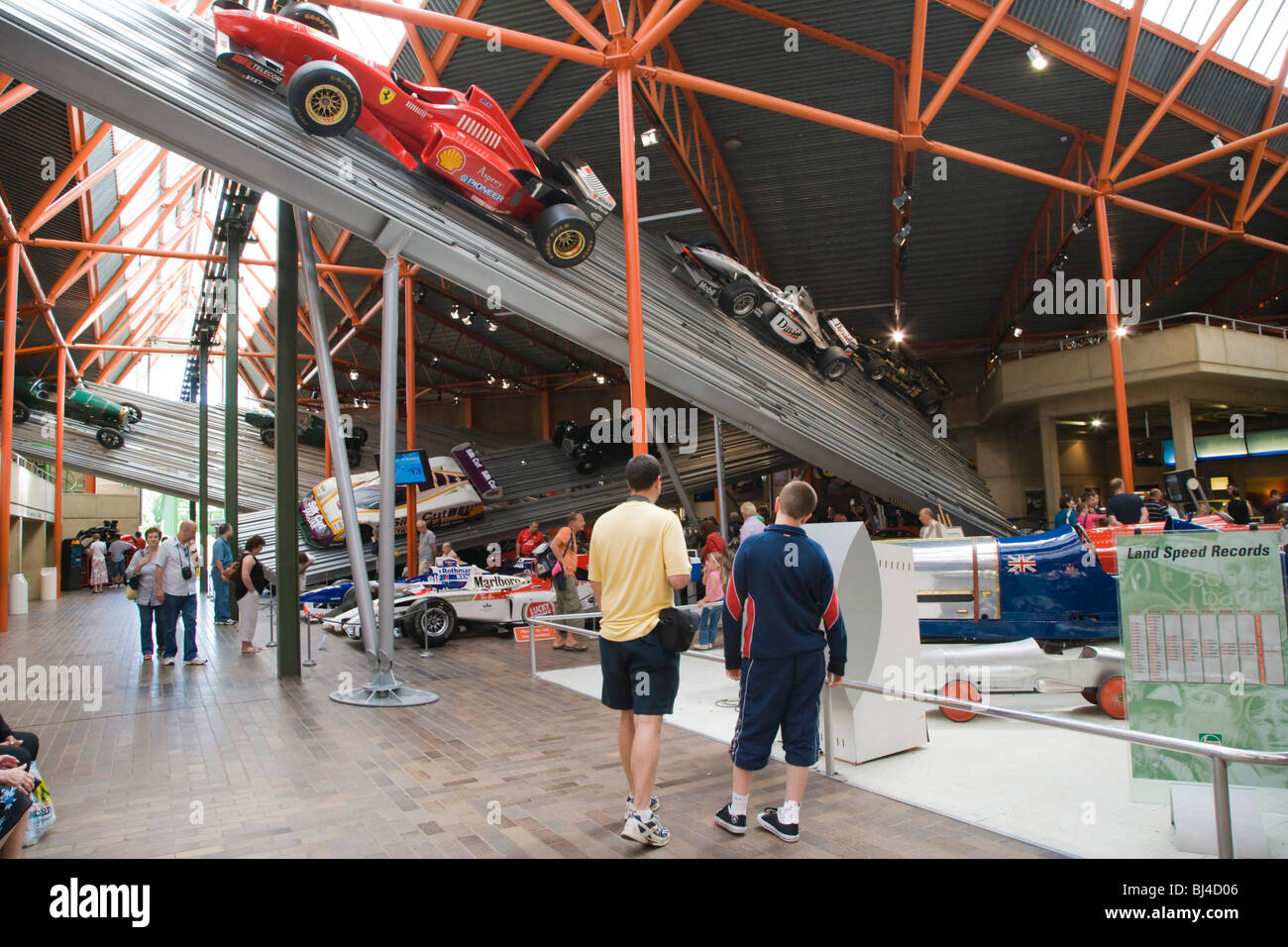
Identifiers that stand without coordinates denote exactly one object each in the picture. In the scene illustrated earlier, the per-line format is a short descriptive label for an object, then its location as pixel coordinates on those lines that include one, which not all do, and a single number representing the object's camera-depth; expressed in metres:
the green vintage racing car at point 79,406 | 23.19
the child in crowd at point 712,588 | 8.69
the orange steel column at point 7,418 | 14.10
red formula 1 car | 9.07
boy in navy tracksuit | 3.65
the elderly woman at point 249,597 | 10.58
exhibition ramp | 7.85
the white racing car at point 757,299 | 15.88
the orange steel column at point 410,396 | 15.33
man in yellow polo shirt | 3.61
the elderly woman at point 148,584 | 9.22
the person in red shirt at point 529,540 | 13.61
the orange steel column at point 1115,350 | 14.63
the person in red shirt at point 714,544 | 10.80
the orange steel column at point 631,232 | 9.57
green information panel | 3.53
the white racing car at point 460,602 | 10.94
